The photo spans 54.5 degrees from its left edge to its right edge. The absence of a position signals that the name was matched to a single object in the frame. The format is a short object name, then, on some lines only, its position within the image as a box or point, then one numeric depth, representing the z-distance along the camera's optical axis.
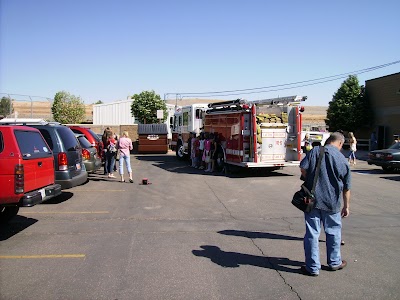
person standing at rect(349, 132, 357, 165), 19.41
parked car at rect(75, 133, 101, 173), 12.55
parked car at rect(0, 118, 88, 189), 8.67
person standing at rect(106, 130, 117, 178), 13.95
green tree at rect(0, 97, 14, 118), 24.18
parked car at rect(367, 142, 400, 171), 16.09
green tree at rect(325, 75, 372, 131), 33.19
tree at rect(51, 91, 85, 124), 45.66
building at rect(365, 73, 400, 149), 29.78
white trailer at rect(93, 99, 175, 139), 47.44
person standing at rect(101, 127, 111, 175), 14.19
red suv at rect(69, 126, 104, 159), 14.60
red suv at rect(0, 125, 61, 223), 5.98
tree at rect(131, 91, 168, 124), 43.97
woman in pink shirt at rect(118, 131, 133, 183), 12.84
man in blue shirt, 4.87
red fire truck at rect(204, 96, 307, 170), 14.39
